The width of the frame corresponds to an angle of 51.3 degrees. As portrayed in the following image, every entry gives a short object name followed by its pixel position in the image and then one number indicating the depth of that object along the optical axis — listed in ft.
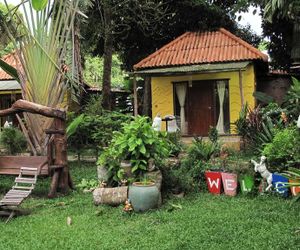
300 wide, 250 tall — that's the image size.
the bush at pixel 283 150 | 18.24
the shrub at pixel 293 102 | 25.05
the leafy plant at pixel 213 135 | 24.05
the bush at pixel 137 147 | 17.91
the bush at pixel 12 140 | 31.08
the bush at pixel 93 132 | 27.52
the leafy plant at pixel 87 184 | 21.79
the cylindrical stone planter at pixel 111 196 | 17.53
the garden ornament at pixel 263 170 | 17.99
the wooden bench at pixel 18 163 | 20.50
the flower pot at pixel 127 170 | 18.53
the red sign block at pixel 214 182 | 19.33
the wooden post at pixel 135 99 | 34.31
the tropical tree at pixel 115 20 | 38.18
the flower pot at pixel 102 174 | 19.20
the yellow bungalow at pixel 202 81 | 36.09
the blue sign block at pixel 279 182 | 17.70
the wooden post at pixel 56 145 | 20.28
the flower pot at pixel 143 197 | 16.49
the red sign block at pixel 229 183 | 18.94
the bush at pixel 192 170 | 19.42
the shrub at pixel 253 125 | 23.89
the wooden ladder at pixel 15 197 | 16.64
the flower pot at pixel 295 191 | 17.28
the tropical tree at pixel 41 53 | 23.46
